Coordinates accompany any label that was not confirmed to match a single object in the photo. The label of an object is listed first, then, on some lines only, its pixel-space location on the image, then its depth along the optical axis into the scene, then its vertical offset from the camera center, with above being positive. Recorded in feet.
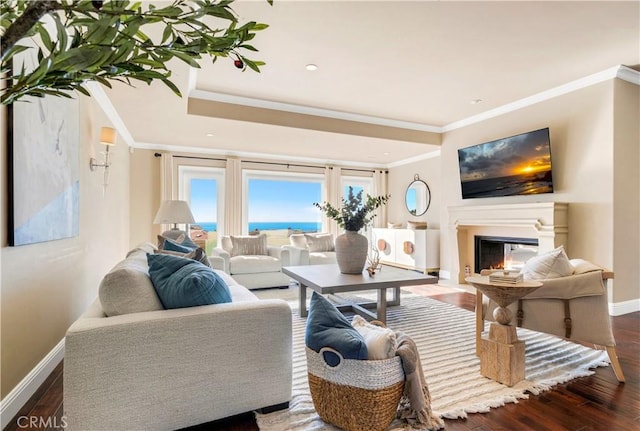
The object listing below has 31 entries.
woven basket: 4.96 -2.69
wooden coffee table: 9.18 -1.88
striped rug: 5.71 -3.40
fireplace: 12.24 -0.36
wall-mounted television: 12.95 +2.14
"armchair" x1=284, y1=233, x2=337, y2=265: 16.61 -1.72
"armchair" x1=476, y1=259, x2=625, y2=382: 6.95 -2.06
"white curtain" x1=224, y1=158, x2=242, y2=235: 20.38 +1.19
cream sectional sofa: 4.48 -2.12
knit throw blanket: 5.16 -2.92
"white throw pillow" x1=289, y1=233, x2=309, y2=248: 18.76 -1.32
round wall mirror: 21.65 +1.32
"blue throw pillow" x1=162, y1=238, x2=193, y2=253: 9.19 -0.83
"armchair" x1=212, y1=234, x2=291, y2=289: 15.33 -2.07
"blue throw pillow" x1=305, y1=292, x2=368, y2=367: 5.06 -1.89
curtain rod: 19.76 +3.56
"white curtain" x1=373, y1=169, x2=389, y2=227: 25.11 +2.18
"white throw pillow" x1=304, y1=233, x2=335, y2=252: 18.65 -1.44
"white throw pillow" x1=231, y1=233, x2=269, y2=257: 16.89 -1.48
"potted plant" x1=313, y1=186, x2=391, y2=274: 10.82 -0.54
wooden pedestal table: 6.59 -2.58
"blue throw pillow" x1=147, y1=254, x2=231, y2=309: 5.32 -1.08
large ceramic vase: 10.79 -1.16
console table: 19.31 -1.95
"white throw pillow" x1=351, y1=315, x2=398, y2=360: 5.13 -2.02
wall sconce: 10.51 +2.55
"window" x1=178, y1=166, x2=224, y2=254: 20.44 +1.23
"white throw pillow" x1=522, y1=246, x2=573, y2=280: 7.48 -1.16
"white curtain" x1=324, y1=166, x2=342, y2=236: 23.41 +1.92
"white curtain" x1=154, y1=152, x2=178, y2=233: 18.95 +2.22
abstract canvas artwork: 5.76 +0.98
